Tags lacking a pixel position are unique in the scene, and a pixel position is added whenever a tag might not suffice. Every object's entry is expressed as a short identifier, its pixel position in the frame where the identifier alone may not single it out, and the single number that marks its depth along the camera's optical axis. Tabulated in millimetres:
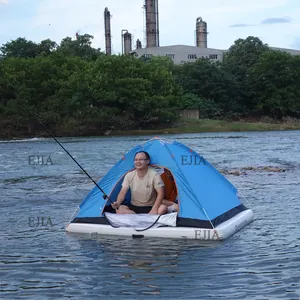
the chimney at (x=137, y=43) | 121500
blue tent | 12141
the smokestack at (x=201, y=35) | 119438
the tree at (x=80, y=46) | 106750
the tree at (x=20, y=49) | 107125
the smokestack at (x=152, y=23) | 101250
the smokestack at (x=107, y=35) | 117438
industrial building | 102125
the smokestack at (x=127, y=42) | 121500
